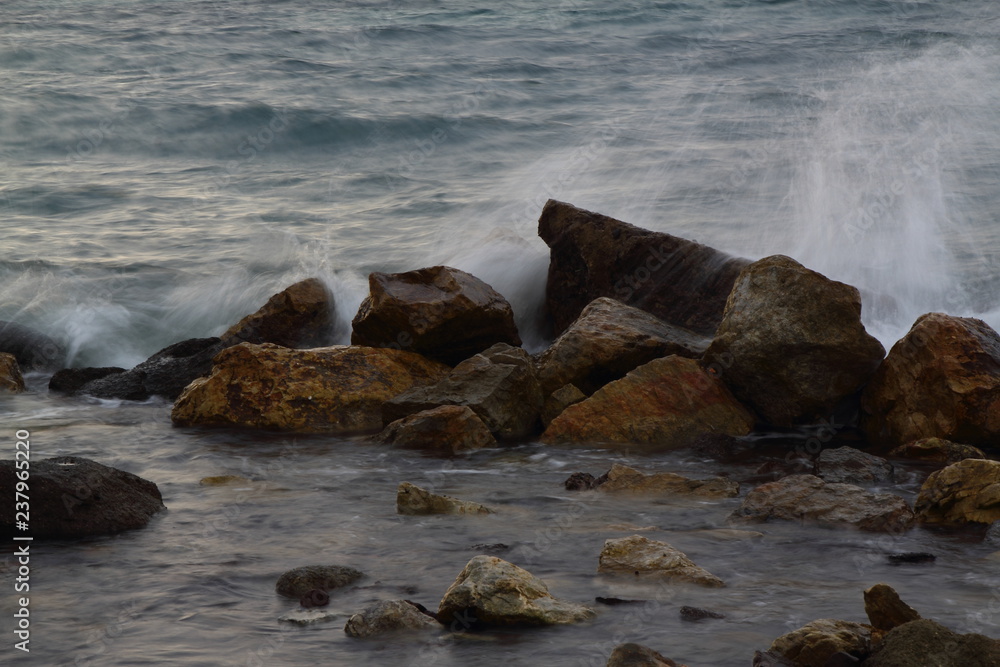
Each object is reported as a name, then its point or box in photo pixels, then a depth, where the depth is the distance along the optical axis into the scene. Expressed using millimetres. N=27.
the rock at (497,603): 6766
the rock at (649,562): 7598
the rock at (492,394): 12672
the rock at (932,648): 5414
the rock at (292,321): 16625
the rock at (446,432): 12125
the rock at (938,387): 11781
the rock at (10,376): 15906
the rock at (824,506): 8898
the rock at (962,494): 8984
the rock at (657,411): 12406
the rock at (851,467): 10602
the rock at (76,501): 8719
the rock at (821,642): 5832
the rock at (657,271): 15680
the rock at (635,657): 5836
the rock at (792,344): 12648
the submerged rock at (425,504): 9383
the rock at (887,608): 6199
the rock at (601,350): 13516
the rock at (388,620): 6660
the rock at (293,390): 13445
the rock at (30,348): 18141
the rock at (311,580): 7434
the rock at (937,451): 11383
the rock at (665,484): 10086
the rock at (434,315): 14302
